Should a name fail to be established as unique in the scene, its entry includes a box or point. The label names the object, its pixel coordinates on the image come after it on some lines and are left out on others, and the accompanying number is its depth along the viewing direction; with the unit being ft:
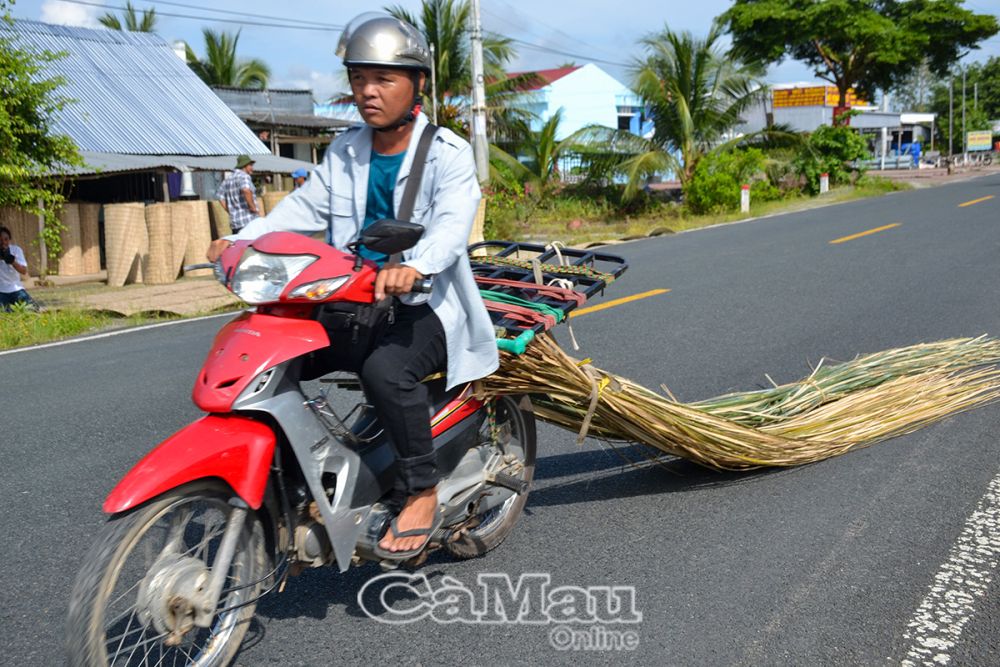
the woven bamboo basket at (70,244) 52.44
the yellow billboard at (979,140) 203.41
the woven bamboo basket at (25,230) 50.80
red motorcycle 8.14
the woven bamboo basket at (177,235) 46.83
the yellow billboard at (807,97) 178.81
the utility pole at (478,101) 62.49
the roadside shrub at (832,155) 101.19
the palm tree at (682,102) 90.27
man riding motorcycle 9.90
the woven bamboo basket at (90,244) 53.16
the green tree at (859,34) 128.26
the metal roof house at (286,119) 88.48
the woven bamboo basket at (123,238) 45.62
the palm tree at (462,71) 91.76
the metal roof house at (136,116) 59.21
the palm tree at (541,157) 92.43
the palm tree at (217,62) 117.08
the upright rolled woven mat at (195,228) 47.67
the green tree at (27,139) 32.09
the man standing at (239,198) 40.86
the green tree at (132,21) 110.83
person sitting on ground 34.78
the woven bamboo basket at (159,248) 46.29
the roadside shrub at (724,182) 80.12
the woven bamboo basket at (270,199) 58.01
